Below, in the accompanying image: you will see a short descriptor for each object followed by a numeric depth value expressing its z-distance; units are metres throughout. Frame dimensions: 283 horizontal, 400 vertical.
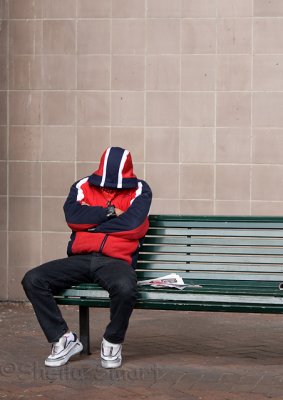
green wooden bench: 9.67
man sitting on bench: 9.04
